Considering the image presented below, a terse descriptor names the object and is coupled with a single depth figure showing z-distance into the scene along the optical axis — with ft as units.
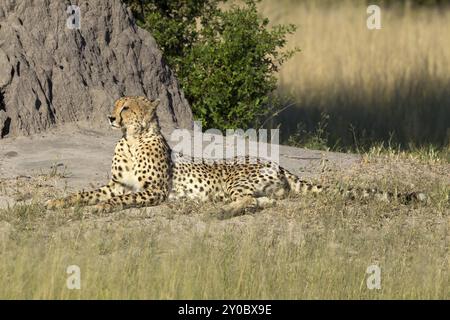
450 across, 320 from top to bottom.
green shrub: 83.66
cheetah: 61.31
